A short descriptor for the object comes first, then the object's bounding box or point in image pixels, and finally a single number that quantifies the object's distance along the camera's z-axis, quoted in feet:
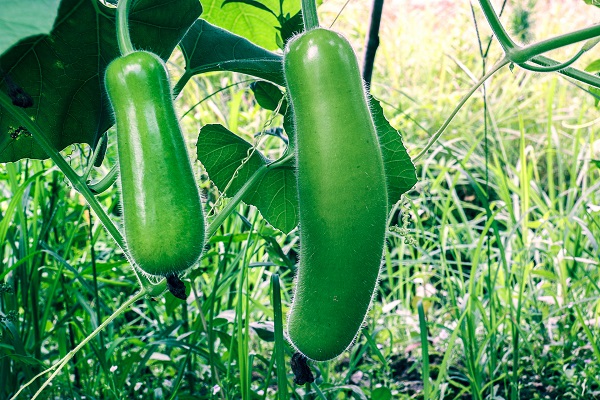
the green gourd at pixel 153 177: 2.06
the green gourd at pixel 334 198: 2.23
